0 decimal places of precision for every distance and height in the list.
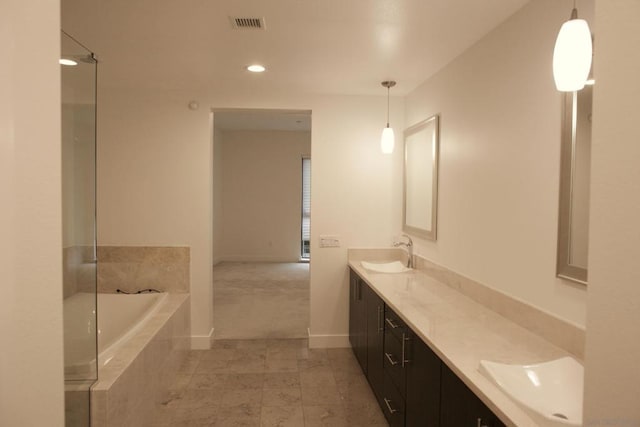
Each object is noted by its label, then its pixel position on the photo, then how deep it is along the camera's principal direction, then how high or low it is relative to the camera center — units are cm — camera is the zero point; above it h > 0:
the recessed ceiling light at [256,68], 311 +103
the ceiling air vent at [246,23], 229 +102
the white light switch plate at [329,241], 391 -43
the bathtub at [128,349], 189 -99
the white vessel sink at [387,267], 345 -62
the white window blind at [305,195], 867 +5
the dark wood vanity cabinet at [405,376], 147 -88
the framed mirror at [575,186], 163 +6
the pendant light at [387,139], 343 +51
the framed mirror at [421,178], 316 +18
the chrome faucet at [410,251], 359 -48
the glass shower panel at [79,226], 179 -15
